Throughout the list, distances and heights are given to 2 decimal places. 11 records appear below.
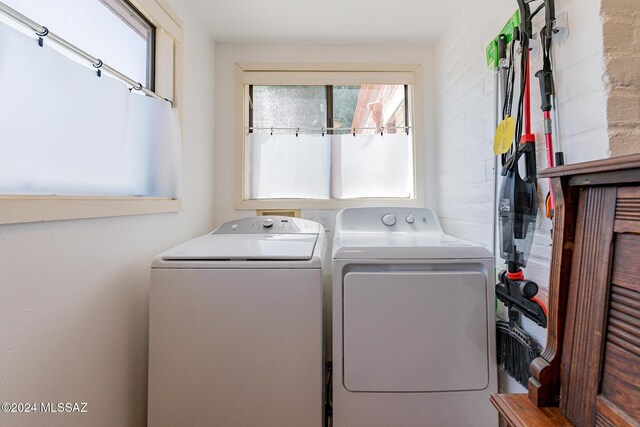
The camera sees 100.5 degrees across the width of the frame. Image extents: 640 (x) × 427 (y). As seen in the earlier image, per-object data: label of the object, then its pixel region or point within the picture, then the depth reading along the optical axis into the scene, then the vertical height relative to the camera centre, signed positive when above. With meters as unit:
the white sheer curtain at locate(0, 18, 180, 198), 0.72 +0.22
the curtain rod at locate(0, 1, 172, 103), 0.71 +0.47
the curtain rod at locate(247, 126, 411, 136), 2.07 +0.53
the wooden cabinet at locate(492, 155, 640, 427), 0.47 -0.20
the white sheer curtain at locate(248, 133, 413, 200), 2.07 +0.24
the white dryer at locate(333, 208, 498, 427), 1.08 -0.62
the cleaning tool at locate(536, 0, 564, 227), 0.87 +0.39
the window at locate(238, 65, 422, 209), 2.05 +0.43
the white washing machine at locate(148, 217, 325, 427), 1.02 -0.58
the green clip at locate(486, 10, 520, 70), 1.10 +0.72
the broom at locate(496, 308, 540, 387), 0.99 -0.57
